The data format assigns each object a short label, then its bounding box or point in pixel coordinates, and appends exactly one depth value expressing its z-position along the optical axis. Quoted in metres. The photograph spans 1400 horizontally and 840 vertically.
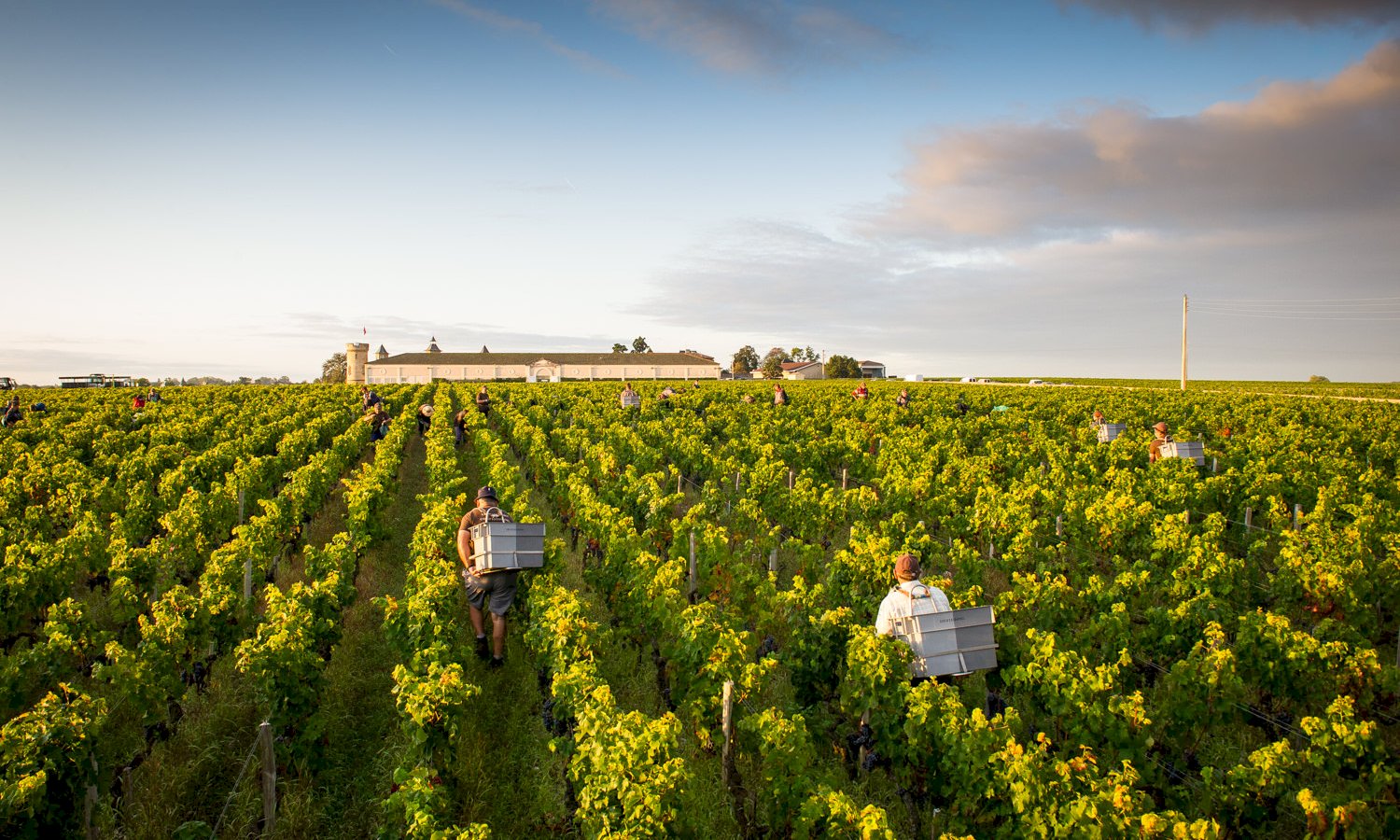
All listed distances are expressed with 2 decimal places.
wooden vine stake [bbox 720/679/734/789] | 6.09
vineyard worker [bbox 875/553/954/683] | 6.17
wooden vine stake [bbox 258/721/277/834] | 5.55
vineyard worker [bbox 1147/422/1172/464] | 14.82
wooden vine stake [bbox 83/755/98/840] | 5.21
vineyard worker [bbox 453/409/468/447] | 22.12
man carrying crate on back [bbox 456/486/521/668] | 8.31
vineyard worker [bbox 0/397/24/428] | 23.66
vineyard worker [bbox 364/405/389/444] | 21.15
